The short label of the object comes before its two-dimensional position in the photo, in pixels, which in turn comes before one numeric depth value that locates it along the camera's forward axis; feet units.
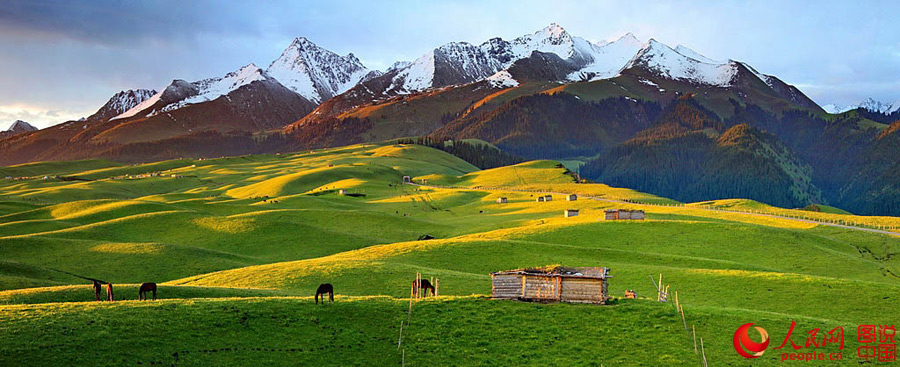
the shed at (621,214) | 321.52
